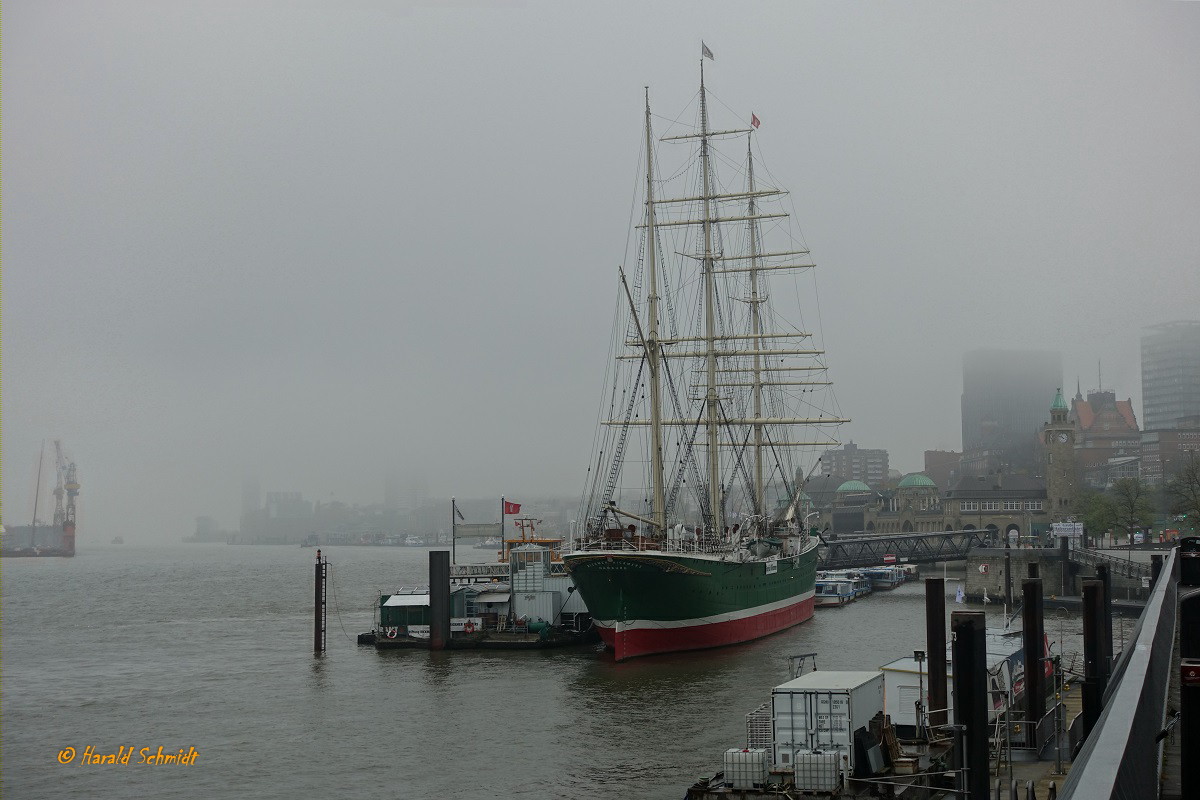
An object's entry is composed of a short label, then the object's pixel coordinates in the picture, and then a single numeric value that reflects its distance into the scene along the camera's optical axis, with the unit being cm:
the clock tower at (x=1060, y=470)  15712
